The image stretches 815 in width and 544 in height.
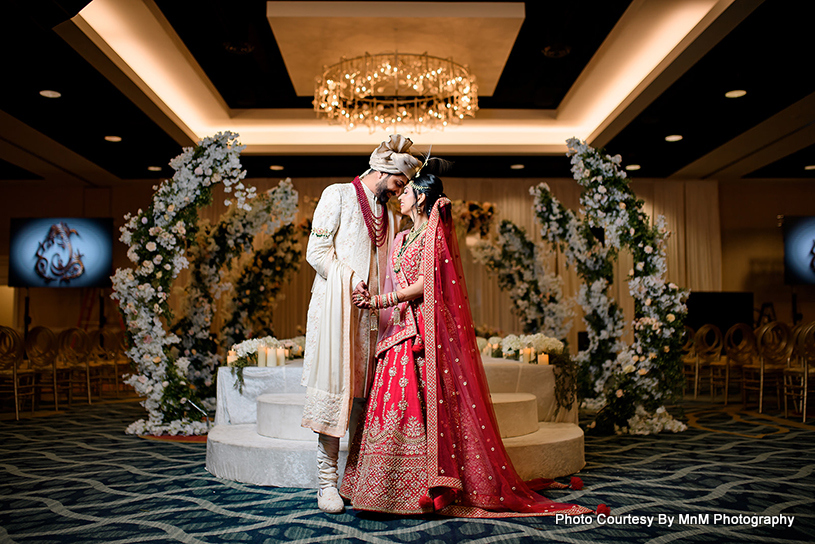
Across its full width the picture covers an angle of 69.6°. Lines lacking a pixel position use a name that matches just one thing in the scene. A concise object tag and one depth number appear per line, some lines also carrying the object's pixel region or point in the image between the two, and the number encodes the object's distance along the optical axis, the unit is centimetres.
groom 299
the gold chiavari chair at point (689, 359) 800
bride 287
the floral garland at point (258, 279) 687
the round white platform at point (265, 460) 350
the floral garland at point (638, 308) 527
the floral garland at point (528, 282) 749
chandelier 639
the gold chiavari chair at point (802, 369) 568
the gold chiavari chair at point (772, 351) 623
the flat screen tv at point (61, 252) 997
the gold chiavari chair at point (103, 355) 791
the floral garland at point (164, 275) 525
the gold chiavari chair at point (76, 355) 734
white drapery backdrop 1112
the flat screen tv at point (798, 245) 1031
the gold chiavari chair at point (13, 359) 596
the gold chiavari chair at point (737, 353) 704
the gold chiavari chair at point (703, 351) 781
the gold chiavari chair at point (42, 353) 654
